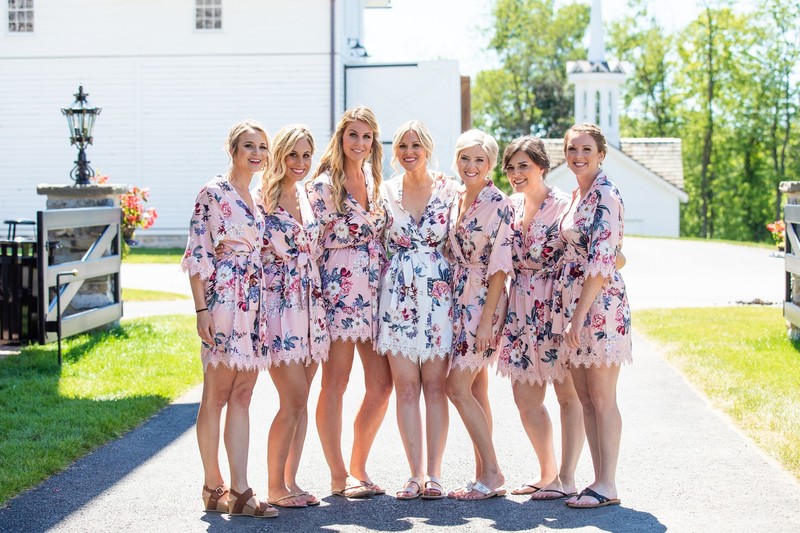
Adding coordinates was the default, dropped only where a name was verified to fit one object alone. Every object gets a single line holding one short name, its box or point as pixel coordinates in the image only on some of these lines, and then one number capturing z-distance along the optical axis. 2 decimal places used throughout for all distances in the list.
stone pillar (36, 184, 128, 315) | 12.96
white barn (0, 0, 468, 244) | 30.75
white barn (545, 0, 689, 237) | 50.72
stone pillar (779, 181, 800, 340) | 11.72
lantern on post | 14.56
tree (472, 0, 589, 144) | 66.56
